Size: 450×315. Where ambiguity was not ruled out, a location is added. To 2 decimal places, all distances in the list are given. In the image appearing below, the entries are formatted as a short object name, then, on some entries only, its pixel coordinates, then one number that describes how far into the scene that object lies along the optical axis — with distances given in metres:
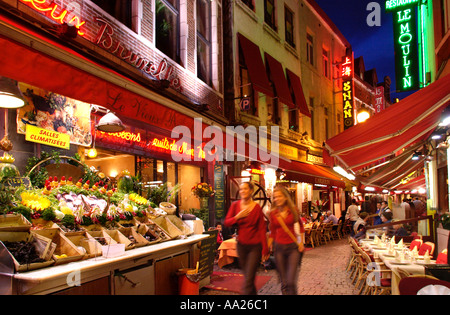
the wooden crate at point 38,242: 4.17
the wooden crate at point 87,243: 4.94
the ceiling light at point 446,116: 6.18
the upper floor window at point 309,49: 22.54
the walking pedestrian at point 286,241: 5.09
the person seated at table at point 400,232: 11.11
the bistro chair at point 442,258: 6.43
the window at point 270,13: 17.97
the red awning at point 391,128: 5.86
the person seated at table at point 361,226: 11.38
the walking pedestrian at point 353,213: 16.95
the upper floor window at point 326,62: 24.77
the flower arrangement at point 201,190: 10.70
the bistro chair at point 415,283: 3.97
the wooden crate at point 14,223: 4.29
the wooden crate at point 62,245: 4.55
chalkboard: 7.63
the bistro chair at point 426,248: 7.48
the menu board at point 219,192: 13.24
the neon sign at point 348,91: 22.80
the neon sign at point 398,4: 11.47
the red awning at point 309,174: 15.00
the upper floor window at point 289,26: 20.12
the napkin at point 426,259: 6.40
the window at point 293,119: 19.91
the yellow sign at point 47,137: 6.68
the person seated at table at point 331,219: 16.96
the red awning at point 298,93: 18.91
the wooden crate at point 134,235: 5.90
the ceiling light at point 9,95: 4.67
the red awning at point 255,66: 14.85
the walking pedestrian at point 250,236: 5.08
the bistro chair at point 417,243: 8.58
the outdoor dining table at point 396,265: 5.89
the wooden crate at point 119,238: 5.54
